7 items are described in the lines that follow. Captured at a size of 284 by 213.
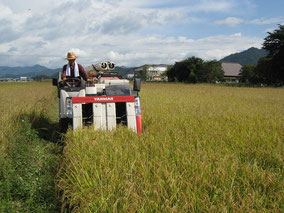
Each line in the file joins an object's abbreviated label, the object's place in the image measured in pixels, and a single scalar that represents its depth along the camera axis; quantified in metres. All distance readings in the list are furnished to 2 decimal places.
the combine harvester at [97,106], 5.20
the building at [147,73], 95.56
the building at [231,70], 85.28
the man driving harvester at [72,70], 6.26
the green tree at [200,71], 49.03
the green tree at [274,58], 35.62
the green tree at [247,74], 53.03
